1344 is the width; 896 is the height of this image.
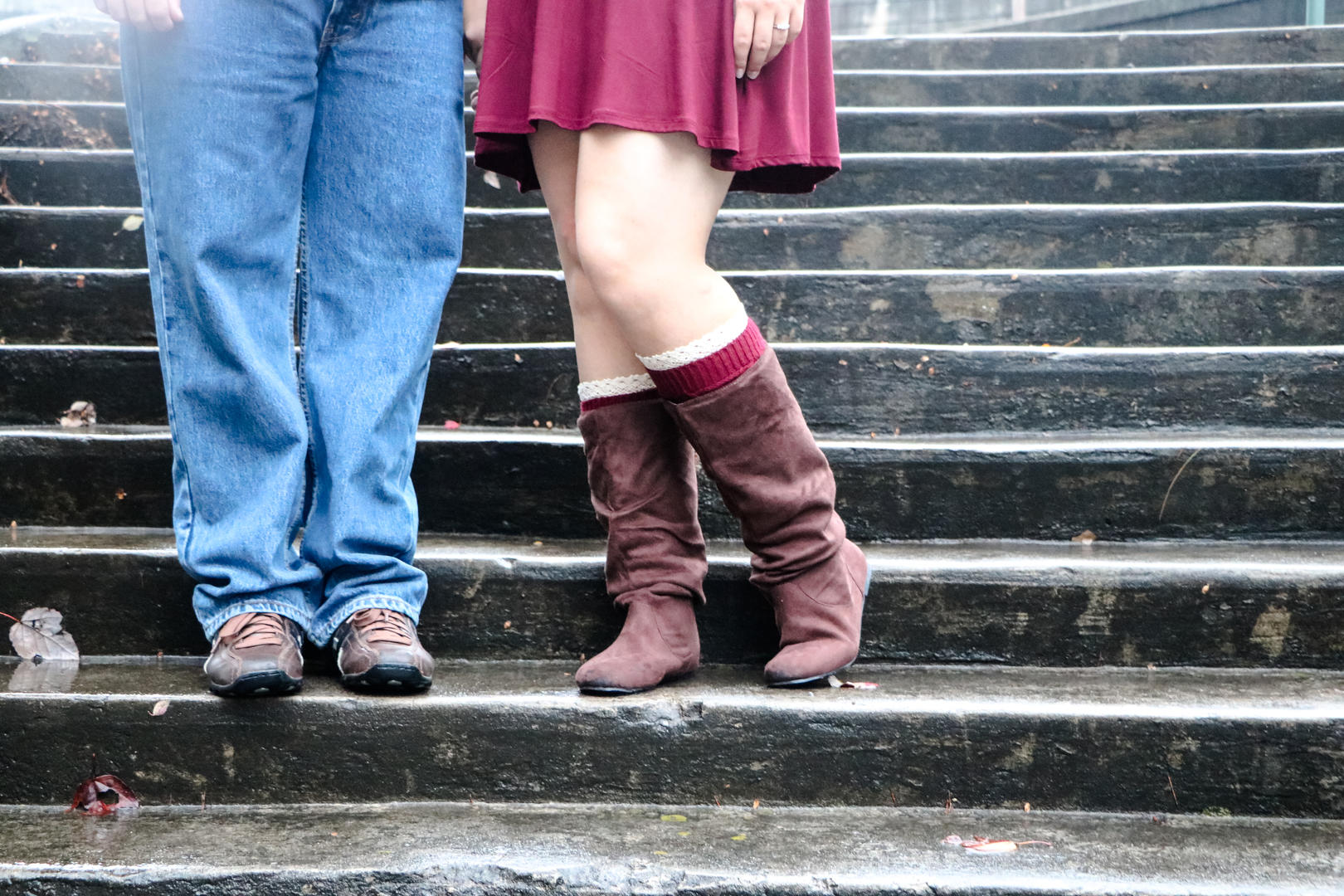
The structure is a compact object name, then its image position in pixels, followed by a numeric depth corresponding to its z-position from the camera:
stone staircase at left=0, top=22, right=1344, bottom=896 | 3.66
